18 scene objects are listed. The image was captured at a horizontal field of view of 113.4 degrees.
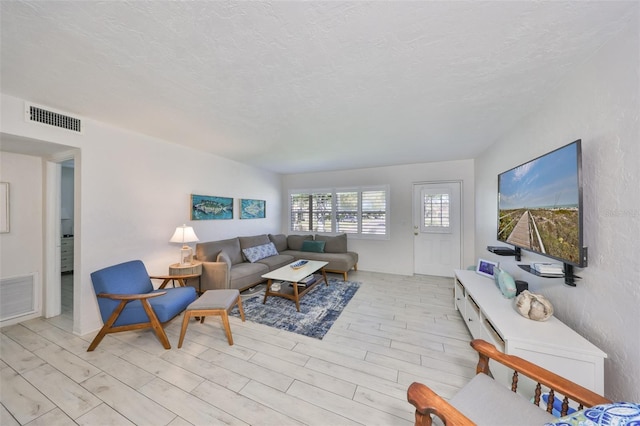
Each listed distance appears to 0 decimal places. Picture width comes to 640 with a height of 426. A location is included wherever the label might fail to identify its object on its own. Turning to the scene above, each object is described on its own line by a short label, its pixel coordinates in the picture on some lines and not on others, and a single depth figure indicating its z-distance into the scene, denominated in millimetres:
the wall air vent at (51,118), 1984
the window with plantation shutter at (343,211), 4828
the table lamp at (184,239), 2979
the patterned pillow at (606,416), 616
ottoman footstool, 2119
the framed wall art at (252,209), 4547
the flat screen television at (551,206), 1316
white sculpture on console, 1500
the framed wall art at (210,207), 3533
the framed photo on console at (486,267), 2523
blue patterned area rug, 2475
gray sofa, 3094
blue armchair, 2018
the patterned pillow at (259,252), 4004
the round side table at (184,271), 2838
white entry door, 4241
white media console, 1188
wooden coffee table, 2962
